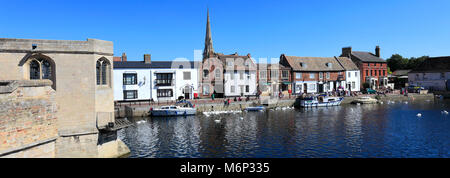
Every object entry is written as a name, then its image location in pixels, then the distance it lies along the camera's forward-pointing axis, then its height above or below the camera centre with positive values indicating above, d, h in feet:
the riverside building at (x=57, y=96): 44.04 -1.05
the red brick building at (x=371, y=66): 253.24 +19.44
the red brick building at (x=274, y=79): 207.41 +6.93
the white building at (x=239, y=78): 193.47 +7.41
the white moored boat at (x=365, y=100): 194.57 -8.83
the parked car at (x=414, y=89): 244.79 -1.85
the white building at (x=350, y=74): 242.58 +11.21
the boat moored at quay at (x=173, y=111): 139.44 -10.67
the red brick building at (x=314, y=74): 221.87 +11.44
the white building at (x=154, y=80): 162.30 +5.65
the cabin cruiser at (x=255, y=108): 161.38 -11.18
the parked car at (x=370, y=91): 228.43 -2.98
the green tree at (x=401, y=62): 368.36 +33.78
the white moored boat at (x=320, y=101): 177.77 -8.60
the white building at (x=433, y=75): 248.87 +11.02
